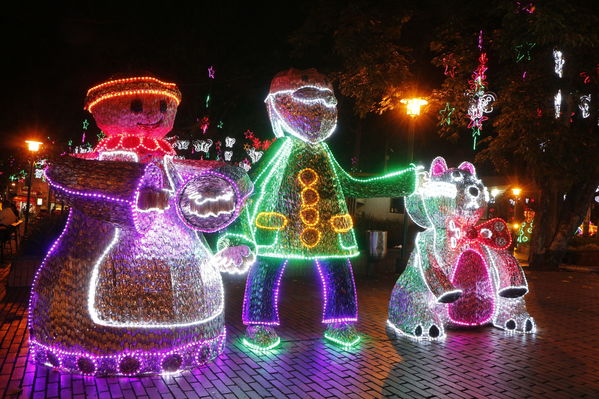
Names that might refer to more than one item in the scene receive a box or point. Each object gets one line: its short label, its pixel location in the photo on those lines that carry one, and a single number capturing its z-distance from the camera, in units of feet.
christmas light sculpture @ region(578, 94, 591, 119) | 41.29
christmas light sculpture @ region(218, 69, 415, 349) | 16.72
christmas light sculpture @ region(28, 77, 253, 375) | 12.75
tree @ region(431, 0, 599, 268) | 25.71
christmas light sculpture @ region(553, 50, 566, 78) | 35.06
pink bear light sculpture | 19.04
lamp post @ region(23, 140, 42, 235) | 43.37
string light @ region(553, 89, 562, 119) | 36.02
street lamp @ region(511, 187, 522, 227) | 71.36
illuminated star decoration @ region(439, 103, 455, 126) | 36.25
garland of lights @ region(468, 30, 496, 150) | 32.48
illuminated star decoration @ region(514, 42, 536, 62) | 28.71
